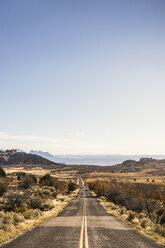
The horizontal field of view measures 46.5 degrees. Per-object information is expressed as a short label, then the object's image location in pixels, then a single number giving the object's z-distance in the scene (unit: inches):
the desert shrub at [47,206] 859.0
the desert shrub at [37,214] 679.1
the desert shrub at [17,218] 573.1
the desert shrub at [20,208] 698.8
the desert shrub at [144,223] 571.9
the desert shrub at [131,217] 668.2
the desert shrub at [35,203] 830.2
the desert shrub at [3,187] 1009.5
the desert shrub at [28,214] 639.5
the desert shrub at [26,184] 1390.3
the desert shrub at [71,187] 1837.8
